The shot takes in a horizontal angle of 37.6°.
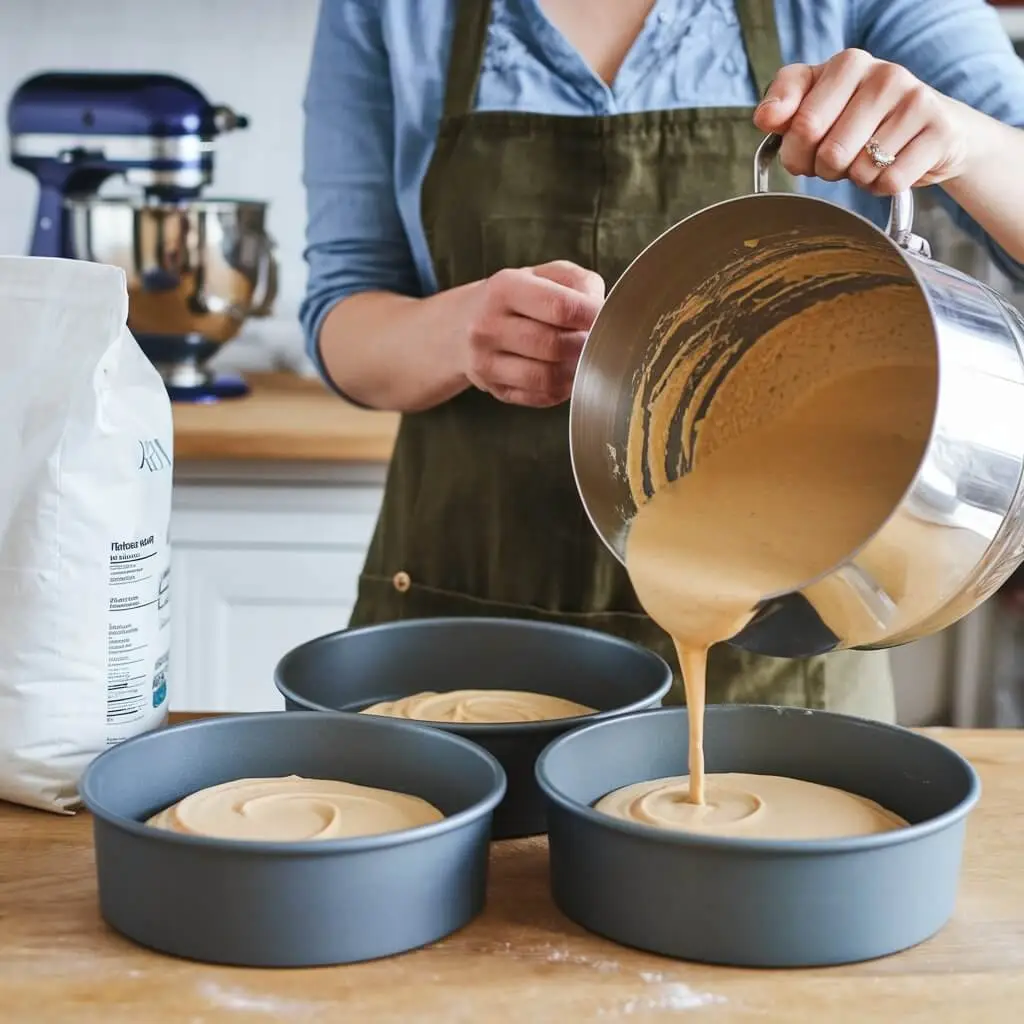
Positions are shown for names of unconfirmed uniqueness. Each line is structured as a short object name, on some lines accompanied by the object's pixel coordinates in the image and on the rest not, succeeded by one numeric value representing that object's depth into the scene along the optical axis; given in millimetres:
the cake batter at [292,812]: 826
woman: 1244
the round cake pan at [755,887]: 732
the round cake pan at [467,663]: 1089
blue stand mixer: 2025
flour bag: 907
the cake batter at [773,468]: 855
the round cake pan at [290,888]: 719
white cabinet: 1932
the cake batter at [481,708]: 1064
